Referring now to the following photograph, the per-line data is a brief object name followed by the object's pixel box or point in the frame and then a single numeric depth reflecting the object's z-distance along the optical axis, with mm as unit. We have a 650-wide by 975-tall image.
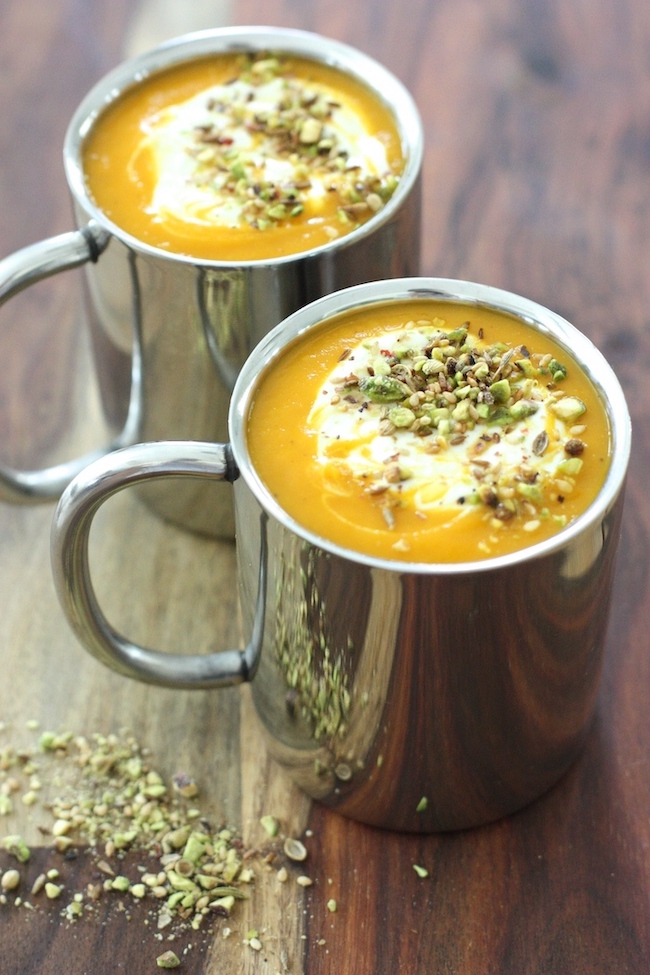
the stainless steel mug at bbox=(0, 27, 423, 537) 535
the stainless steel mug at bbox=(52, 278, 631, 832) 477
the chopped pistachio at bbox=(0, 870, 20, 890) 518
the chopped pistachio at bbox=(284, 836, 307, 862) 522
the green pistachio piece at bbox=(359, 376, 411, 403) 502
